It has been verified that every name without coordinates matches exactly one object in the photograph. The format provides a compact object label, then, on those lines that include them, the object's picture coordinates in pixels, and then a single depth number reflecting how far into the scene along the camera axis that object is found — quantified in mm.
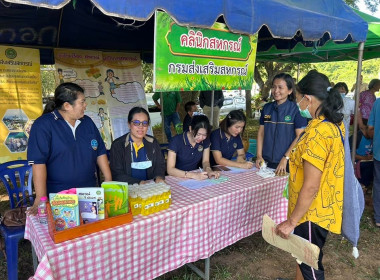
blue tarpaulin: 1943
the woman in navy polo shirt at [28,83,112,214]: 1858
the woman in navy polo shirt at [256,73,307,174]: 2617
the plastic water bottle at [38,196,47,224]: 1543
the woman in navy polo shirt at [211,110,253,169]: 2861
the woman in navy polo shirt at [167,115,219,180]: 2549
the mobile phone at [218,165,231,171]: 2711
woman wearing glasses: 2299
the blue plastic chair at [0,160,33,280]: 2500
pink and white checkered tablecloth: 1381
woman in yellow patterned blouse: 1416
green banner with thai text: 2062
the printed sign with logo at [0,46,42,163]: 3619
